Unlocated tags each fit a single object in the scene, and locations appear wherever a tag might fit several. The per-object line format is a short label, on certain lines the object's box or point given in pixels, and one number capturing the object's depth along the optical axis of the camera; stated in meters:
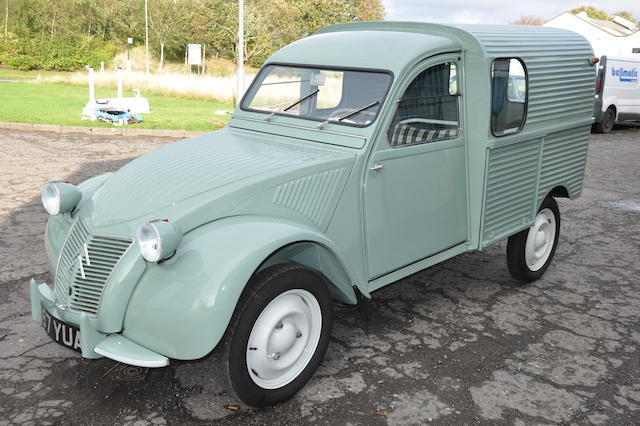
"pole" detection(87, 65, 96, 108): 12.67
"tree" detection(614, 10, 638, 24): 80.12
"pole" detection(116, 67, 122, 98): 14.53
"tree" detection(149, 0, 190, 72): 53.41
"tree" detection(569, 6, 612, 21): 78.19
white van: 14.83
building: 37.22
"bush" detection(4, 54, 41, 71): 41.38
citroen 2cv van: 2.77
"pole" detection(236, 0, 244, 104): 14.81
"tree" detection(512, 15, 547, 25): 69.60
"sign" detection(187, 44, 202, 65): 21.74
